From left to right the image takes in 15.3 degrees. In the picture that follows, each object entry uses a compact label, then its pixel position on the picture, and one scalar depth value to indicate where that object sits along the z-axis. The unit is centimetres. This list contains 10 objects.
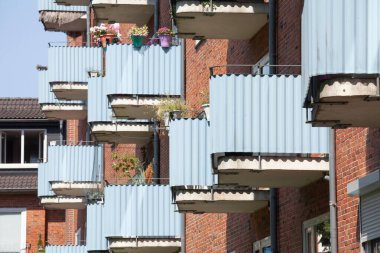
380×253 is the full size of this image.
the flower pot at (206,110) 2103
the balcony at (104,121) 3158
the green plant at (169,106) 2462
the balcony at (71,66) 3681
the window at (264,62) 2125
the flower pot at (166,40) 2830
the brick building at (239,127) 1356
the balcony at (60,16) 4498
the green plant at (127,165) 3319
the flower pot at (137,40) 2818
